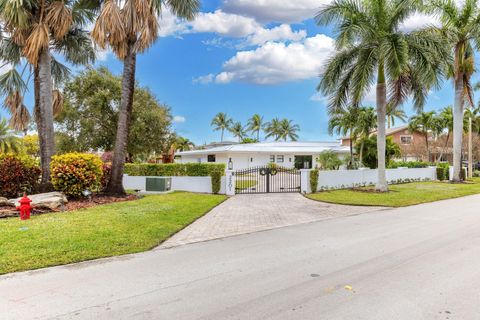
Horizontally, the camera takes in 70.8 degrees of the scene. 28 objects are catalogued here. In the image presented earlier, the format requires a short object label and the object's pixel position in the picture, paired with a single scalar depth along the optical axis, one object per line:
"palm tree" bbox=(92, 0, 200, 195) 12.16
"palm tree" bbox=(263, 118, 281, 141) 69.81
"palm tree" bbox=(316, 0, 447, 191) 14.94
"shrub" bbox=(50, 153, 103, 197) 11.67
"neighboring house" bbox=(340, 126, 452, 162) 45.53
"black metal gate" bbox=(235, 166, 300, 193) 17.09
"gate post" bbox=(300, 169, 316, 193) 16.44
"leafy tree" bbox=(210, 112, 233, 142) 70.31
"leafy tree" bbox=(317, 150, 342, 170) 25.34
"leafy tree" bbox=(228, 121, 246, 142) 71.44
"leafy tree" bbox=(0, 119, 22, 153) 32.31
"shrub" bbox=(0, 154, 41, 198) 11.92
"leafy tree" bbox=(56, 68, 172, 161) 25.41
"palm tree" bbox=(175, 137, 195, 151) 64.84
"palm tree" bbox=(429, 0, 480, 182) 20.75
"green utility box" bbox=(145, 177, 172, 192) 17.03
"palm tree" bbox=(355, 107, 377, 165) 30.73
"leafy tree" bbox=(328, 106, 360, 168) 29.50
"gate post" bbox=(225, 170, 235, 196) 15.87
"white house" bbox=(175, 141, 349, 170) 34.19
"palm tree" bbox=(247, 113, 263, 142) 69.33
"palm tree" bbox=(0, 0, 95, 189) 12.29
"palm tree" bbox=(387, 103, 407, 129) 32.94
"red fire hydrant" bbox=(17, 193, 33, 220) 8.82
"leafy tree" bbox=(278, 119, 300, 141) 69.94
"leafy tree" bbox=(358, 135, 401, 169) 30.33
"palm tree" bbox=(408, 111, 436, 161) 39.81
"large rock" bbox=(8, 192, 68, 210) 10.15
